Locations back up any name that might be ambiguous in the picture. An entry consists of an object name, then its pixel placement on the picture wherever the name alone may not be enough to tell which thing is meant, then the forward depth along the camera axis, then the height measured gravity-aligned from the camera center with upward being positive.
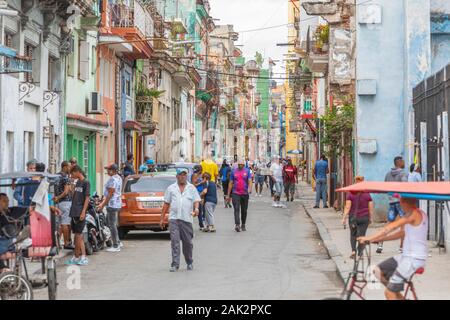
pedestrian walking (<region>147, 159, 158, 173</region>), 35.83 +0.24
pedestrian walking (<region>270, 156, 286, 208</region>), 38.00 -0.34
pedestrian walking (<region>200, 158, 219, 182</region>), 33.31 +0.20
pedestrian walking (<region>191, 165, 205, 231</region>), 26.20 -0.29
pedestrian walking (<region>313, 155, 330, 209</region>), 35.28 -0.19
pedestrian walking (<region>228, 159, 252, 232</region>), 25.81 -0.49
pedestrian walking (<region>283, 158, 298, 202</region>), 40.36 -0.25
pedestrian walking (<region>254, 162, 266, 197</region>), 49.25 -0.33
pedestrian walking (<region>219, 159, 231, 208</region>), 38.00 -0.10
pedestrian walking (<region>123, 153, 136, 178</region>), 32.94 +0.18
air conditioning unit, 33.97 +2.26
